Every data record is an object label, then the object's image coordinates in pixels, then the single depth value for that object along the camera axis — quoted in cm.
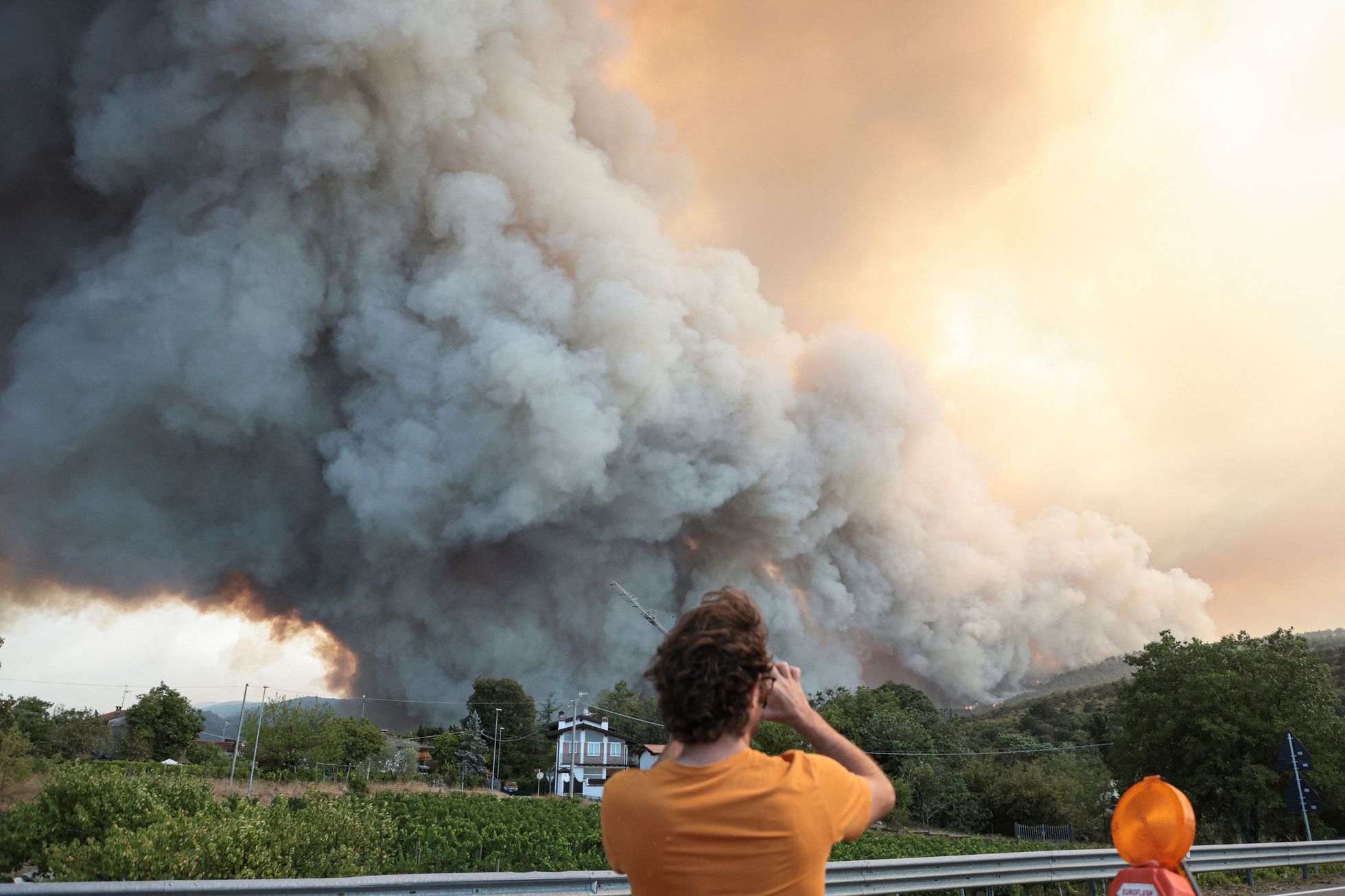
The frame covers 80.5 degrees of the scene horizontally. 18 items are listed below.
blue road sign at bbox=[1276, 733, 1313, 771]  1345
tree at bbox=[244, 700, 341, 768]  5125
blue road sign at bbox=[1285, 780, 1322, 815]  1401
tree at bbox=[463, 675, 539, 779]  7169
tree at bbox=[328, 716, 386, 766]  5916
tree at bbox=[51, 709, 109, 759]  5159
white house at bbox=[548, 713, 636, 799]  6256
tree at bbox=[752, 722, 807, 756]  4288
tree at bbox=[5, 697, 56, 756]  4799
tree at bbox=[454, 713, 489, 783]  6856
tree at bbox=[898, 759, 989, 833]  4206
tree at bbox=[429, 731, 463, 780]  7081
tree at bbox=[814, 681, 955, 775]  4894
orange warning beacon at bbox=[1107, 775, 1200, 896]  228
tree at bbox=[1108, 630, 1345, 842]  2542
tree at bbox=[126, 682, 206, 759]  5578
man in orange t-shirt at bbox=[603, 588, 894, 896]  167
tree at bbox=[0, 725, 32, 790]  1853
